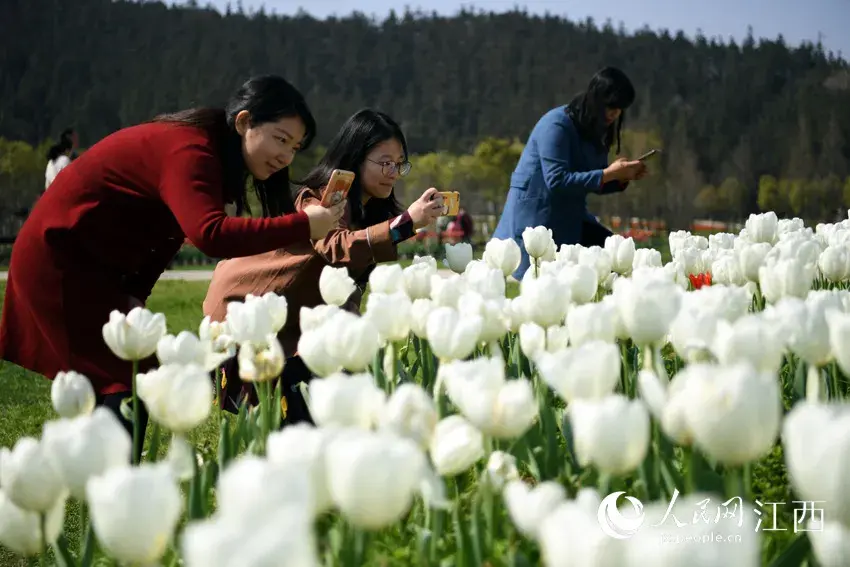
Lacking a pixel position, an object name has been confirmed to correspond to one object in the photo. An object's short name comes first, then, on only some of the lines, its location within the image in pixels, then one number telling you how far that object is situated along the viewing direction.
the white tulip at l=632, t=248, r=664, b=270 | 3.19
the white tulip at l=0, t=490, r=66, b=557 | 1.45
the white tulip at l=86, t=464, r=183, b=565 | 1.04
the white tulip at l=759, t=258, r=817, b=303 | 2.11
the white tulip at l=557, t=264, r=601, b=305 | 2.31
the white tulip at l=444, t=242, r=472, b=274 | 3.21
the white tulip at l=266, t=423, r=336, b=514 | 1.07
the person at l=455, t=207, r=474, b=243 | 26.12
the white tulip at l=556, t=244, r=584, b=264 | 3.10
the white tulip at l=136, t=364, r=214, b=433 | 1.55
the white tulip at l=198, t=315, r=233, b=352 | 2.10
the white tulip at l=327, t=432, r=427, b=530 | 1.00
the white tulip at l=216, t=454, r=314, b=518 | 0.88
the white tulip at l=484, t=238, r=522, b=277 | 3.01
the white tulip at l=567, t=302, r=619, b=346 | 1.73
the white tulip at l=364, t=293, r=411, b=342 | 1.96
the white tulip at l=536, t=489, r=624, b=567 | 0.90
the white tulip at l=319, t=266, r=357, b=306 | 2.54
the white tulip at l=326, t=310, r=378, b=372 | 1.68
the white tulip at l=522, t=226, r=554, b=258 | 3.39
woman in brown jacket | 3.42
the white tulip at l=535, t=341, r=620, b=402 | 1.39
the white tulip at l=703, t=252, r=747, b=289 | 2.90
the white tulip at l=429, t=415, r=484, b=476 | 1.36
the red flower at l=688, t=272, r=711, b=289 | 3.99
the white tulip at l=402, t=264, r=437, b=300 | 2.44
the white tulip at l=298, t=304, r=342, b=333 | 1.98
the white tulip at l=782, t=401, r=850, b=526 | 0.94
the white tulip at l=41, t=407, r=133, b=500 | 1.26
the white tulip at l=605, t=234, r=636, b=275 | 3.17
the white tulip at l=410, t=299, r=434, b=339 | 2.02
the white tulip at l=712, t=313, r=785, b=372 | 1.40
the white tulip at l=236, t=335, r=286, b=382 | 1.87
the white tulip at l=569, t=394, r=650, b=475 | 1.17
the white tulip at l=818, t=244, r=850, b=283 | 2.82
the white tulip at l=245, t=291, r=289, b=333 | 2.13
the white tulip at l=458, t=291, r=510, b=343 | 1.94
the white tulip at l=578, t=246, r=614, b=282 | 2.88
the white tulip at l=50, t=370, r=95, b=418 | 1.75
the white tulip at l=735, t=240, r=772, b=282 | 2.72
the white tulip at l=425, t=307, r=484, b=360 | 1.75
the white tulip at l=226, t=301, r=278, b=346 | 2.05
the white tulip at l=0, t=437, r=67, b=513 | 1.30
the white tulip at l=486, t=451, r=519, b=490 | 1.47
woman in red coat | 3.02
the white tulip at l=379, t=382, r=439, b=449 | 1.33
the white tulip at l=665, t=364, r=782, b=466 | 1.09
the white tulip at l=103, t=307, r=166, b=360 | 1.97
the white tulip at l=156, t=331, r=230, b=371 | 1.89
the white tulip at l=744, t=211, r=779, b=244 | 3.63
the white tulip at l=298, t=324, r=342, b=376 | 1.71
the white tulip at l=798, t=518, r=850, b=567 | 1.02
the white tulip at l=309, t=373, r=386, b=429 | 1.27
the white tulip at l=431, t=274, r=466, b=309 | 2.18
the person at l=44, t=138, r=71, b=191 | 10.73
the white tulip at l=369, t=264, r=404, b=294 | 2.34
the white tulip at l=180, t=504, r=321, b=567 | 0.80
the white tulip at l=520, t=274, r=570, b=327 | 1.99
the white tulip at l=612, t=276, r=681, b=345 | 1.68
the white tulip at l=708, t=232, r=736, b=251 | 3.90
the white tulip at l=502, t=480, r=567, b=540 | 1.14
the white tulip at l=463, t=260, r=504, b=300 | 2.26
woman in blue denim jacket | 5.44
